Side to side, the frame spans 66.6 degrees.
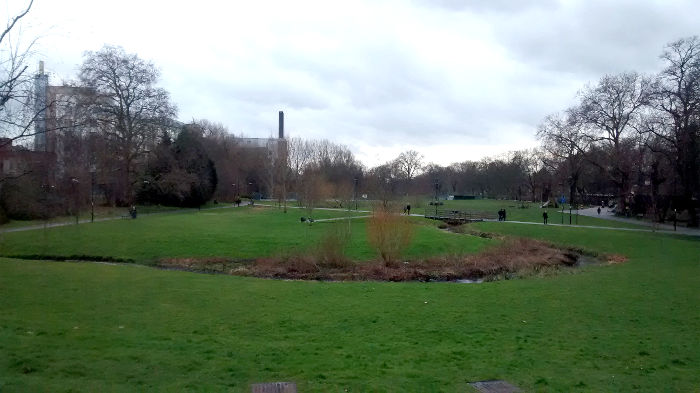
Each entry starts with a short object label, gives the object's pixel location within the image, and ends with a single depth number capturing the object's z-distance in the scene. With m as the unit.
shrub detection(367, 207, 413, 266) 24.61
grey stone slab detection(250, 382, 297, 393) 6.60
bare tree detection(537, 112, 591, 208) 61.12
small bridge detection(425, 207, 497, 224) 54.92
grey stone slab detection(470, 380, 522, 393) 6.91
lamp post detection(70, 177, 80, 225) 42.76
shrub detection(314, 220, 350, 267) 24.97
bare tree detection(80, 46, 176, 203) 56.00
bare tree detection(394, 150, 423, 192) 117.12
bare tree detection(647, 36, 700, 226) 40.25
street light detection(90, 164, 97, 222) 44.91
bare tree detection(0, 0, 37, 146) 8.16
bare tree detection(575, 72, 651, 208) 56.72
